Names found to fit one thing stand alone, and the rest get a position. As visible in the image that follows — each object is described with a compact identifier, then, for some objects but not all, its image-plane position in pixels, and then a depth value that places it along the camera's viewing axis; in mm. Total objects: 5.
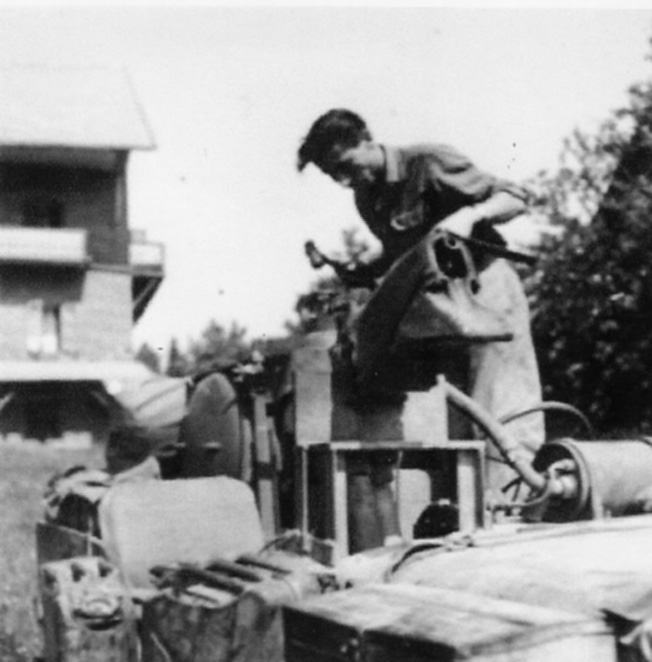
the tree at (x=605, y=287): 16188
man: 5262
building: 25672
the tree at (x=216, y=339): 40875
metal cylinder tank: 4371
